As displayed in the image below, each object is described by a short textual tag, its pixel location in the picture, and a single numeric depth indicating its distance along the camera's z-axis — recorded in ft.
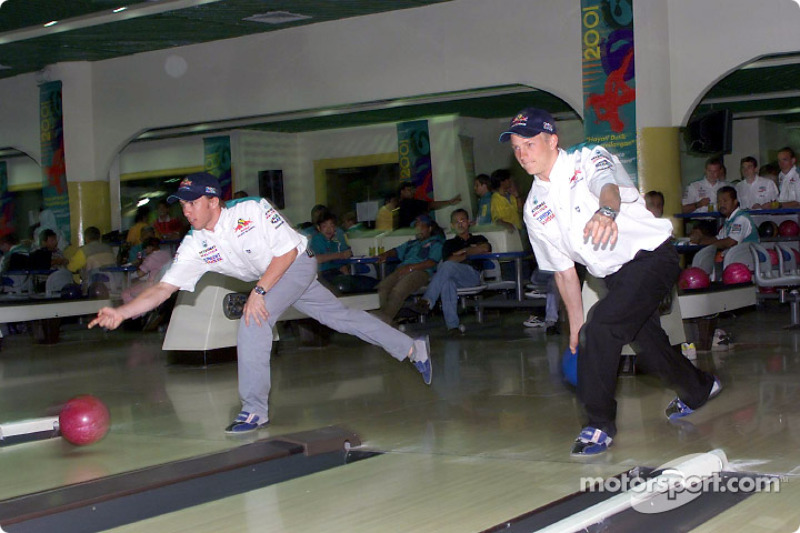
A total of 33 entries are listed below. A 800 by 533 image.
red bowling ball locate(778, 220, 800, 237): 32.89
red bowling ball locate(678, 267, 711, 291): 23.54
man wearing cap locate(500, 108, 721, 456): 12.38
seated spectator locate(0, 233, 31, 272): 40.55
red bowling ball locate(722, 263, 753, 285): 26.84
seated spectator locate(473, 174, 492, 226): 33.65
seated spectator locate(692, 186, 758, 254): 28.60
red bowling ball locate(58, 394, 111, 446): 14.97
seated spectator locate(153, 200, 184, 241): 43.72
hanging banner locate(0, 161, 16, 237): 65.92
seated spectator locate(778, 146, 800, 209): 33.45
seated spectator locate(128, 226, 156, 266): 36.52
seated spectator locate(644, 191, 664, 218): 28.48
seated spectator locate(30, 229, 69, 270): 40.27
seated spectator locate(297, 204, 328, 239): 34.32
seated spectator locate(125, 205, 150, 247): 41.23
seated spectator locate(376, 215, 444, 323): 29.68
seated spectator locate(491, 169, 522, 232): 32.83
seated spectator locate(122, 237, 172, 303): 33.96
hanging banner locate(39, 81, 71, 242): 45.73
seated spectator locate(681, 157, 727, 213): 34.38
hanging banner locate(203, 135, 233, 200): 54.13
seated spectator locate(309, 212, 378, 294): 32.19
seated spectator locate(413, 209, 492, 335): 29.71
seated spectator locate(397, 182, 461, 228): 37.47
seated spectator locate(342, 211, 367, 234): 43.03
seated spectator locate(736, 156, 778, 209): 34.71
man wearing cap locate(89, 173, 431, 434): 15.28
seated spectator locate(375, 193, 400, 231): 41.45
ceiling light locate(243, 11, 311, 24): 36.65
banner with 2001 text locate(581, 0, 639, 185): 31.14
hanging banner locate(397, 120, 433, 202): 51.44
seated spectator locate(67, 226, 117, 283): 39.58
